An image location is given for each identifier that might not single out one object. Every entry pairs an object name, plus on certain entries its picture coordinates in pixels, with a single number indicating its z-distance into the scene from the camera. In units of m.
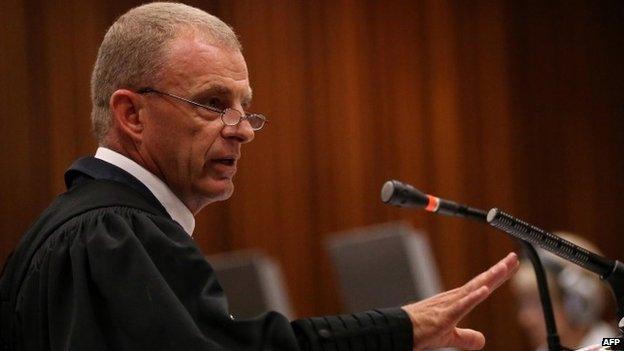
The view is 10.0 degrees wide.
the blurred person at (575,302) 5.55
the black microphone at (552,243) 4.16
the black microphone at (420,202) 4.20
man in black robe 4.04
